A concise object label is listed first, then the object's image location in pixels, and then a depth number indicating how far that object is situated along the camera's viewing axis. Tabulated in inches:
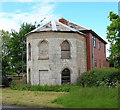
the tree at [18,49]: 1246.9
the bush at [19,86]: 774.6
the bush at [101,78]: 631.8
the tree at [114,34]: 451.4
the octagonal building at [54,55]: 797.2
